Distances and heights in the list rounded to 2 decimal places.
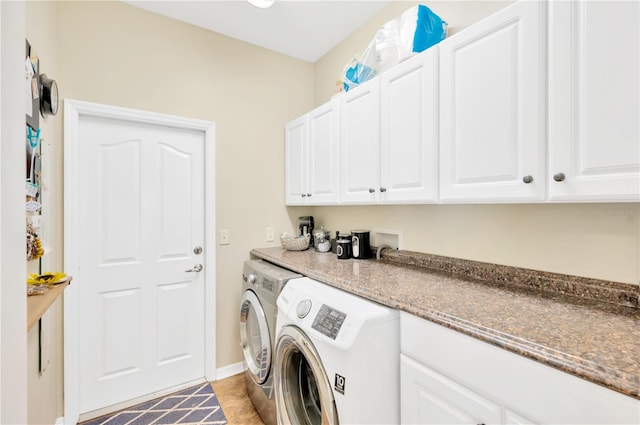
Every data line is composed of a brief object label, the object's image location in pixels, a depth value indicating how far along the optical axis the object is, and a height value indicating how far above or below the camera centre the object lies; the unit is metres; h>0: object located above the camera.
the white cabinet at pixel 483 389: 0.67 -0.48
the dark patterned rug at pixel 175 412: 1.83 -1.30
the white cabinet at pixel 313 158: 2.07 +0.42
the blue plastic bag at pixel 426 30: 1.51 +0.94
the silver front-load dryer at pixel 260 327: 1.66 -0.72
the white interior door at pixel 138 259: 1.92 -0.33
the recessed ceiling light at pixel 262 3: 1.75 +1.25
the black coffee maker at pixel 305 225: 2.64 -0.12
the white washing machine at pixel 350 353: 1.07 -0.55
